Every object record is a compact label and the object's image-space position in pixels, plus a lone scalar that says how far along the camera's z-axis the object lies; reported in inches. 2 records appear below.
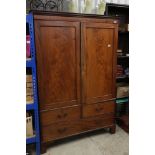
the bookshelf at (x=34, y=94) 62.9
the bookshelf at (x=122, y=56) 95.6
